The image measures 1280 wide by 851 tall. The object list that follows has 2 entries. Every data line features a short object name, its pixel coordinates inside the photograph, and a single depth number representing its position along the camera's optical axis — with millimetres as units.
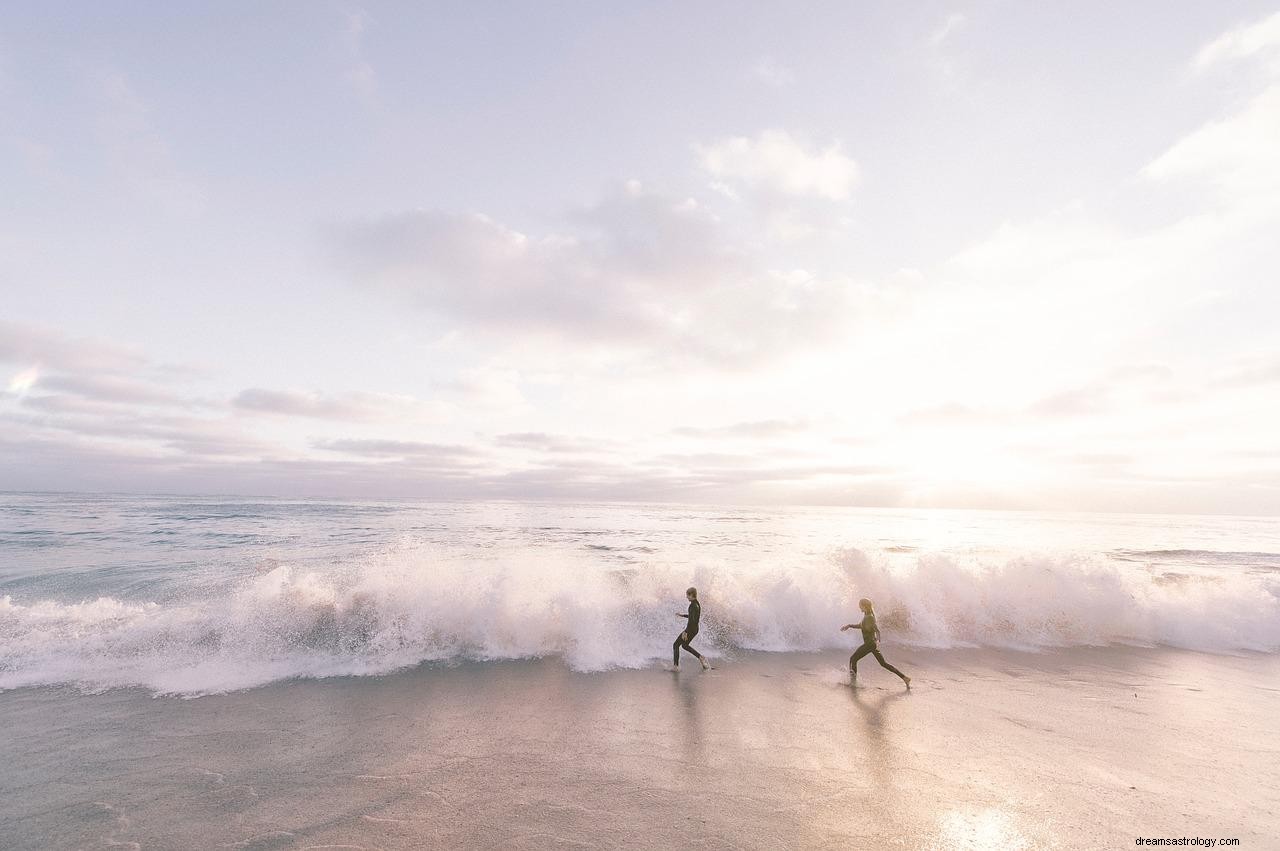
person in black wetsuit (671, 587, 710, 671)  12945
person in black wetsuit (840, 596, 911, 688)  12207
